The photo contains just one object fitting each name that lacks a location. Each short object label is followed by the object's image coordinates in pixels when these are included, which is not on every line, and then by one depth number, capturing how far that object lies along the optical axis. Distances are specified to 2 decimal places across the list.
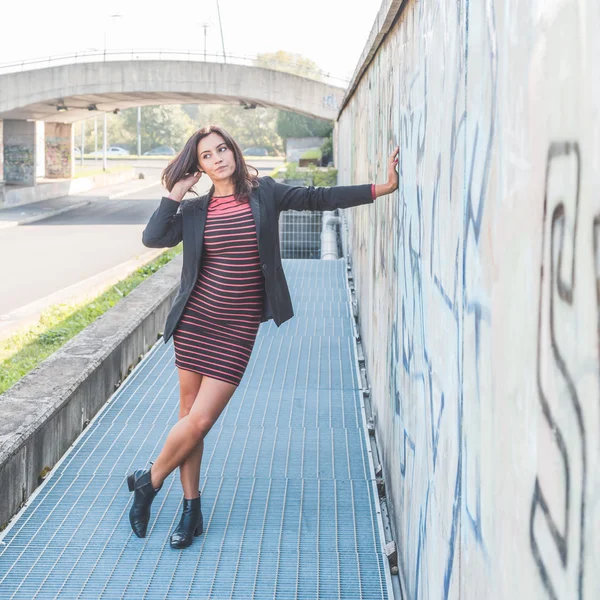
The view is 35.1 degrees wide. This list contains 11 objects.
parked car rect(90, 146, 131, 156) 94.98
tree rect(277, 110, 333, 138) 56.41
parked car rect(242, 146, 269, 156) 98.48
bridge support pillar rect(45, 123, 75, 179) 46.61
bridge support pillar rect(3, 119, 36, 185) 40.50
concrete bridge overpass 35.97
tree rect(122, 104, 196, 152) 104.69
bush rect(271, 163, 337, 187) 26.27
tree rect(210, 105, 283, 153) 113.88
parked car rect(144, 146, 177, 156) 99.25
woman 4.22
